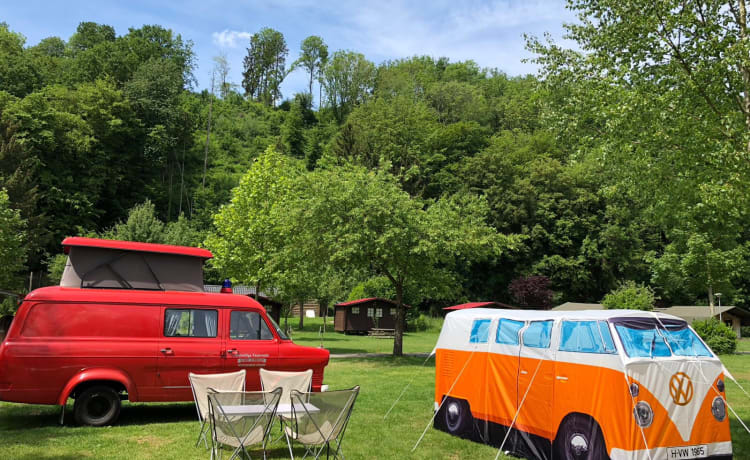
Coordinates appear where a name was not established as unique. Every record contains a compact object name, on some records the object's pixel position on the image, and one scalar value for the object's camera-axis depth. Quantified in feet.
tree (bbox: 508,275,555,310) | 171.32
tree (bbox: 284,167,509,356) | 68.23
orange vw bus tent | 20.97
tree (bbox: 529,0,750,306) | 35.17
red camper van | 29.01
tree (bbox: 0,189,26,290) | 96.99
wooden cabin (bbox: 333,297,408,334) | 136.46
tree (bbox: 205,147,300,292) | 96.02
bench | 132.98
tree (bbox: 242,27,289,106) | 340.59
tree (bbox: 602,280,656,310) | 111.07
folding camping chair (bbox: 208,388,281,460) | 22.00
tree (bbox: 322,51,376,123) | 289.53
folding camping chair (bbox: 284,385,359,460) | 22.06
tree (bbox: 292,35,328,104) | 323.37
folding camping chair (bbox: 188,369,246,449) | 26.21
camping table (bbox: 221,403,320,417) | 22.07
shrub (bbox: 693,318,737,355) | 95.81
